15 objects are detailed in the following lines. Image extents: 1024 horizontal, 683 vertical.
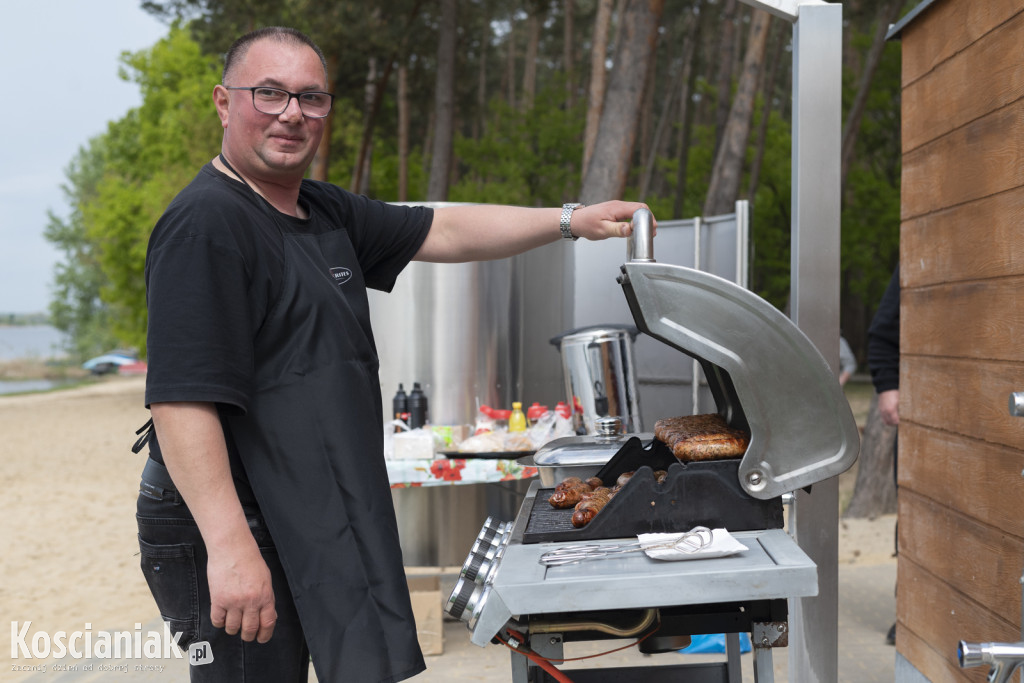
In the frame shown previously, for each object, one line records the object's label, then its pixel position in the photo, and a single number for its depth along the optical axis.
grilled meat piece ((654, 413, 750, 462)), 1.85
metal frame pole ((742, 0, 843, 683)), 2.72
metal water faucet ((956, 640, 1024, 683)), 1.62
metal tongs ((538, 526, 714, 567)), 1.65
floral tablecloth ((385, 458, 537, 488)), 4.37
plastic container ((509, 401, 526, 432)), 4.93
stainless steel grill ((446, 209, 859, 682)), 1.75
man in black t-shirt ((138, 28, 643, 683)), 1.78
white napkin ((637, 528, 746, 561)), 1.62
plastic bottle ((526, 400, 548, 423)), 5.06
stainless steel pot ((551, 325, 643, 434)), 4.79
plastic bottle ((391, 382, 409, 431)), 5.12
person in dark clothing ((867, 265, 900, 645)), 3.91
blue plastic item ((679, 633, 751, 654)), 4.19
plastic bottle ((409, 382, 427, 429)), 5.05
